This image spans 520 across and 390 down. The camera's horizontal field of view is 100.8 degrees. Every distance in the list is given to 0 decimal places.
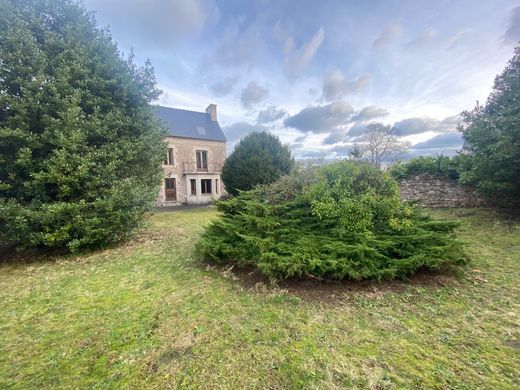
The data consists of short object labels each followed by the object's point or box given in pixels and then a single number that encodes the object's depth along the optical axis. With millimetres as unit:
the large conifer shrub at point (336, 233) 3141
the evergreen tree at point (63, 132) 4469
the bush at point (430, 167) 10180
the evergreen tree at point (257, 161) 13180
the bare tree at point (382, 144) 22344
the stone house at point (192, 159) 19156
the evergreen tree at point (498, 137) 6188
